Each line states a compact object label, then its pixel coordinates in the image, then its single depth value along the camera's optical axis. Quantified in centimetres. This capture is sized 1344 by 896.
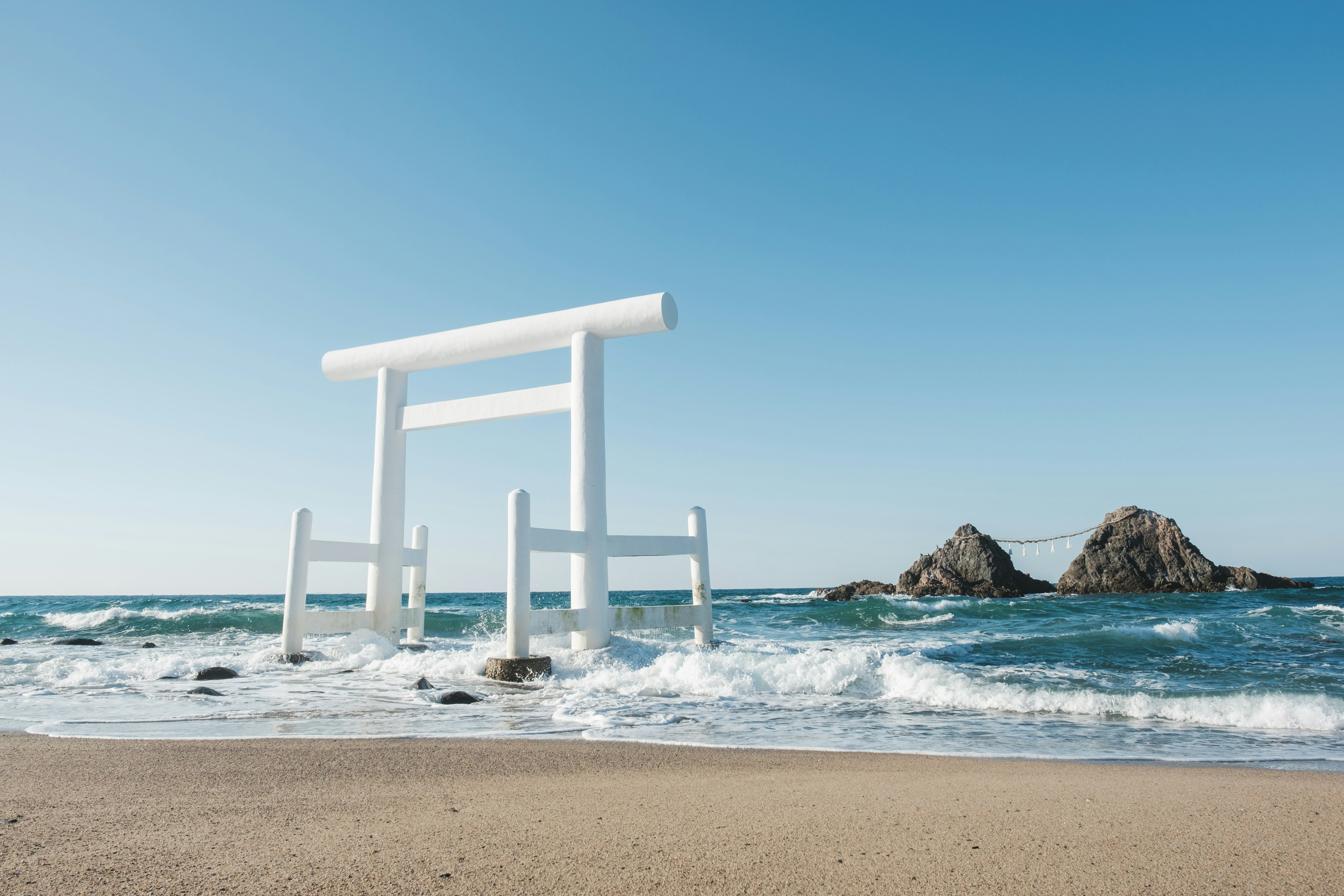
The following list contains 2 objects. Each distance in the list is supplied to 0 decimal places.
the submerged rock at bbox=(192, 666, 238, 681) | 864
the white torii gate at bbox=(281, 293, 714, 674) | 866
